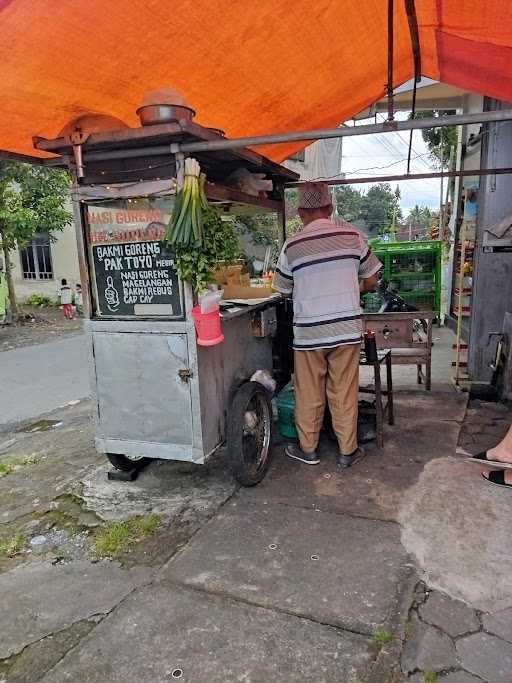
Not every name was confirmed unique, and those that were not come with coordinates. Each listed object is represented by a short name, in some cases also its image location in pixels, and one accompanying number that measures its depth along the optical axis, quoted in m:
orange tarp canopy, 2.41
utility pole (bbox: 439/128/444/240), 11.80
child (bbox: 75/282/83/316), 15.09
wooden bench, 5.21
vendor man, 3.56
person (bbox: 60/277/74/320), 14.19
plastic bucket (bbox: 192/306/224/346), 2.97
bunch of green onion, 2.83
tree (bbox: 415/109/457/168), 12.49
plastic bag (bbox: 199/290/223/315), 2.95
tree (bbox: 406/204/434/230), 38.65
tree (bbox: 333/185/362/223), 34.37
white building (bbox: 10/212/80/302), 16.08
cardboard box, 4.11
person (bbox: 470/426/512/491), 3.39
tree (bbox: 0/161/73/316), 11.66
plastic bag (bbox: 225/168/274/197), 3.94
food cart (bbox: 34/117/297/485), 3.03
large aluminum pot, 2.76
